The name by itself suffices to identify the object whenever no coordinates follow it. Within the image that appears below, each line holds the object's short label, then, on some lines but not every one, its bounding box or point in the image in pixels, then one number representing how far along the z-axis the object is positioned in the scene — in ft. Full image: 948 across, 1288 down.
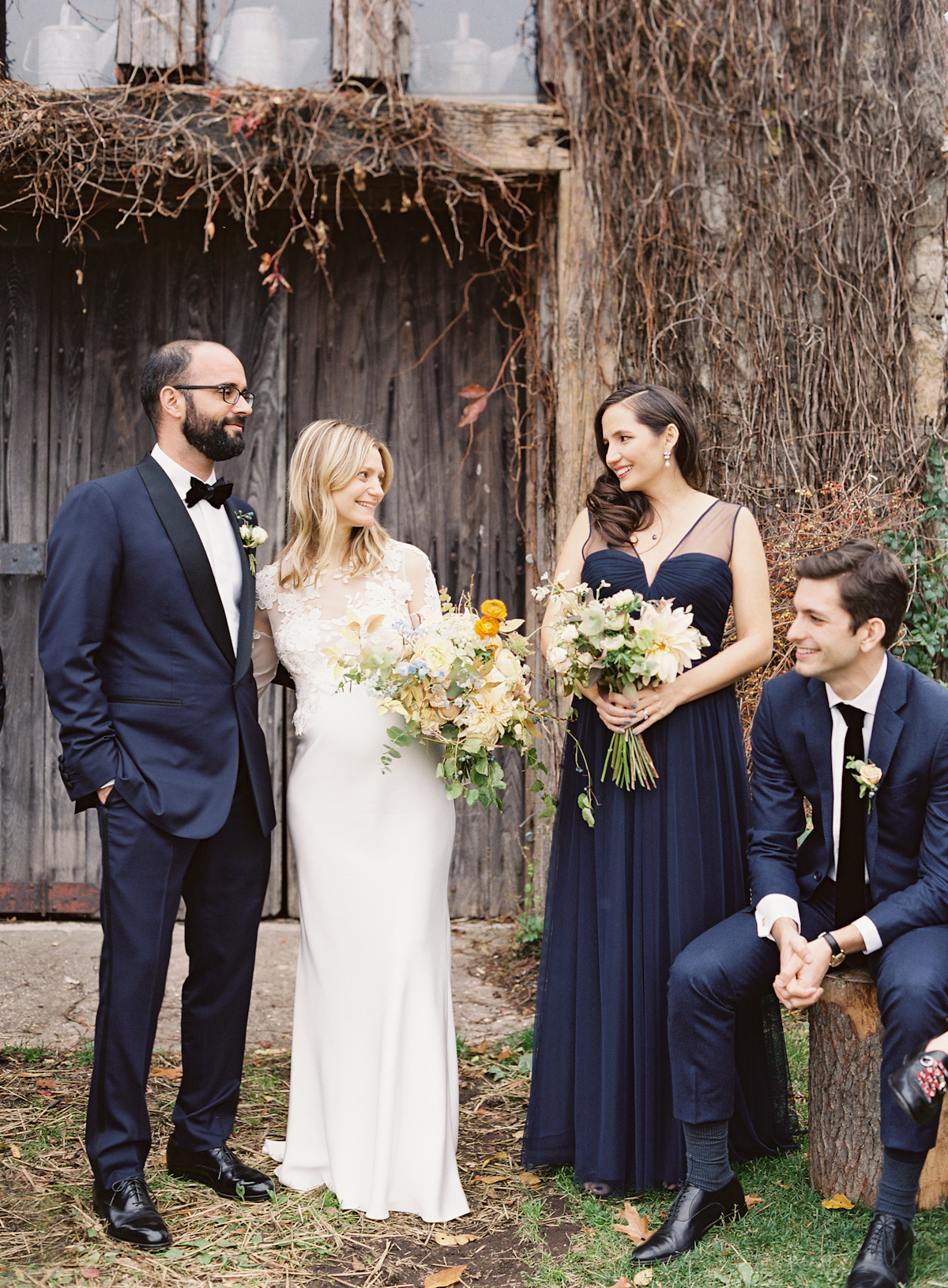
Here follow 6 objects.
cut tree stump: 10.03
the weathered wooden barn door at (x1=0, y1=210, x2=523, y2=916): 17.25
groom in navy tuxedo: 9.78
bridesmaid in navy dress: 10.65
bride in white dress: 10.35
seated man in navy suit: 9.66
